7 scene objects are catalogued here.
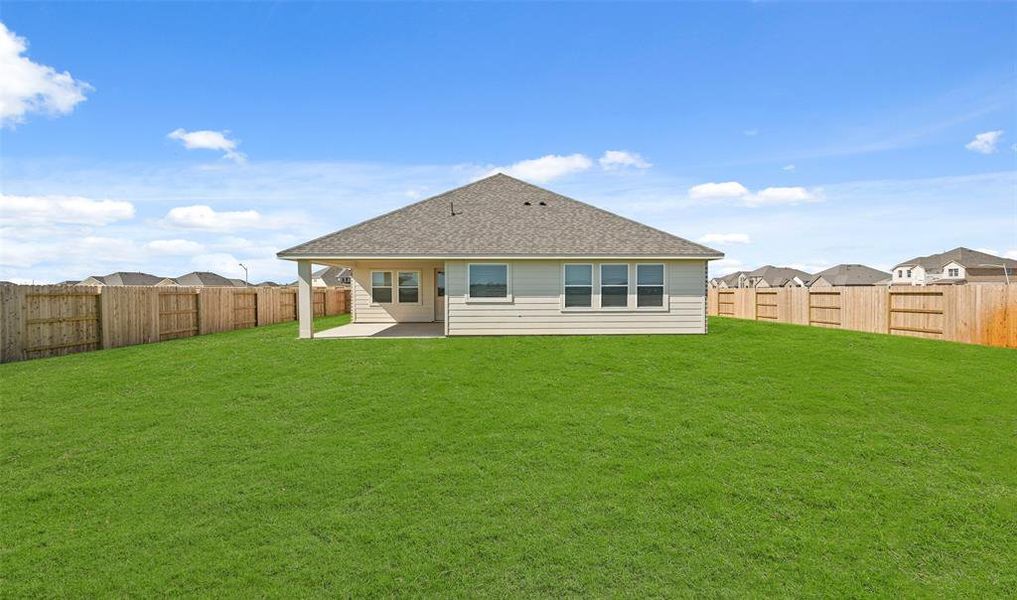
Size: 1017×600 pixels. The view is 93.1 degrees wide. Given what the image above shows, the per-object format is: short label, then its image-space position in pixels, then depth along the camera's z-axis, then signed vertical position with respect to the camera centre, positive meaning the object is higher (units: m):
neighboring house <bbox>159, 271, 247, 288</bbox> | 72.19 +2.54
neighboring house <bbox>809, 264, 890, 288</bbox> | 68.88 +1.70
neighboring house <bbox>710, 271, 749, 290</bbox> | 92.00 +1.92
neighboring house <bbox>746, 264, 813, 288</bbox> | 78.66 +2.05
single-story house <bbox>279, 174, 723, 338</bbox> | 15.89 +0.51
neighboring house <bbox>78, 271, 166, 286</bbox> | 67.38 +2.61
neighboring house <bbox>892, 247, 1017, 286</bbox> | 50.94 +2.17
